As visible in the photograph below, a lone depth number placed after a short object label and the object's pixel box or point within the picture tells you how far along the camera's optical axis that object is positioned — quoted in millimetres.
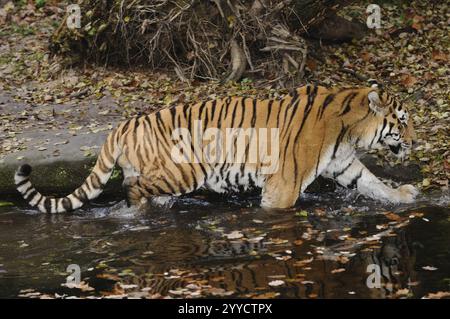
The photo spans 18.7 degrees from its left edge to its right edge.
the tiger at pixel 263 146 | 13865
